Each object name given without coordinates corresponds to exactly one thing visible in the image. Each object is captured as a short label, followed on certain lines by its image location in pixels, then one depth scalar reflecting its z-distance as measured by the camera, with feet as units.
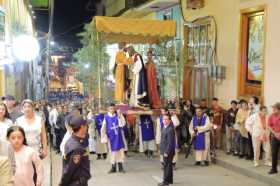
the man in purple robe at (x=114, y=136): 36.94
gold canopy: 40.40
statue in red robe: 43.24
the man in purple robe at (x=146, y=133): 42.83
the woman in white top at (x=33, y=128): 22.93
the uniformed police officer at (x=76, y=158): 16.49
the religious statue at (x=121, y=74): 43.06
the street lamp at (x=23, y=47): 38.29
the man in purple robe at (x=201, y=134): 39.17
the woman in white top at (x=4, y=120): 22.43
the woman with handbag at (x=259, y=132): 35.93
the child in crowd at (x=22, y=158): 17.15
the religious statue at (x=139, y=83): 42.63
